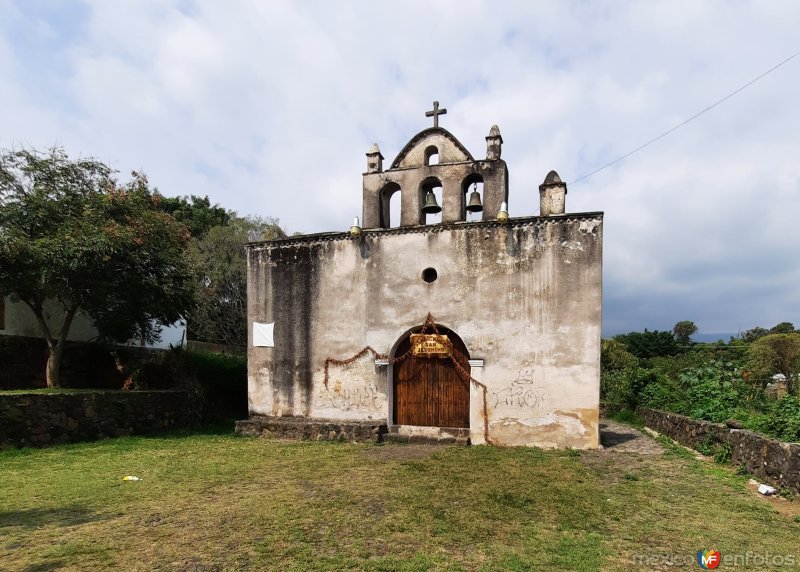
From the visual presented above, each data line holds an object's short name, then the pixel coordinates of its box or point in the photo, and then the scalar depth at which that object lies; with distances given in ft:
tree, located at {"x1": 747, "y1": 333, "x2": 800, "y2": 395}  66.38
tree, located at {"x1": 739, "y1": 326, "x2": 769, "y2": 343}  153.42
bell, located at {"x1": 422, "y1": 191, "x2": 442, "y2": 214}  38.04
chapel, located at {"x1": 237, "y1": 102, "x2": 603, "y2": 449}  33.19
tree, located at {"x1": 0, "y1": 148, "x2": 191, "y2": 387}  36.13
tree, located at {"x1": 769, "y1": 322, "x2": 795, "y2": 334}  138.96
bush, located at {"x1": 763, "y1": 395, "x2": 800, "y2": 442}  24.50
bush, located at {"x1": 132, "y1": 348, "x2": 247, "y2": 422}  47.32
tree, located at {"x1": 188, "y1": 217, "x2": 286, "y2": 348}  79.46
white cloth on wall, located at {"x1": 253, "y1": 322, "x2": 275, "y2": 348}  40.34
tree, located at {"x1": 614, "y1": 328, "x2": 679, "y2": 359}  118.93
